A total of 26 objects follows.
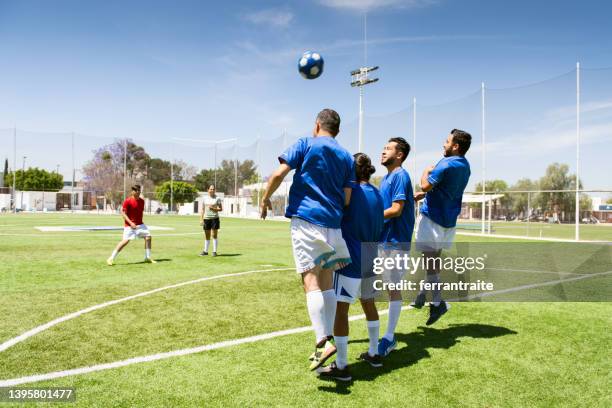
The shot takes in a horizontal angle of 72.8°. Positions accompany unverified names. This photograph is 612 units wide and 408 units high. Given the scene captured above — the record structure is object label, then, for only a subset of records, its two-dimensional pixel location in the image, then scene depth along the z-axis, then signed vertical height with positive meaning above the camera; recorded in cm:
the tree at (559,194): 2195 +72
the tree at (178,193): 6662 +147
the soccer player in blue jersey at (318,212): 358 -7
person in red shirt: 1064 -54
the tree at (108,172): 6688 +479
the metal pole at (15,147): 5675 +732
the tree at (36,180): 7781 +374
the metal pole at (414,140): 2806 +462
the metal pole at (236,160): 5675 +611
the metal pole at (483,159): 2457 +282
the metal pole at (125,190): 5950 +159
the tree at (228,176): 6315 +486
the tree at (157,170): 8762 +666
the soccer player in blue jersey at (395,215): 431 -11
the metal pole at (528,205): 2372 +12
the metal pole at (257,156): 5578 +641
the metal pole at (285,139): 5044 +788
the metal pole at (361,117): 3497 +740
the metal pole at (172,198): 6392 +58
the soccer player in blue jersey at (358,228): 385 -22
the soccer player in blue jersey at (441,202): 495 +5
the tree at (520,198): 2740 +61
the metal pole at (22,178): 7729 +409
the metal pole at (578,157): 2045 +255
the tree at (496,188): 2531 +111
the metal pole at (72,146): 5847 +766
